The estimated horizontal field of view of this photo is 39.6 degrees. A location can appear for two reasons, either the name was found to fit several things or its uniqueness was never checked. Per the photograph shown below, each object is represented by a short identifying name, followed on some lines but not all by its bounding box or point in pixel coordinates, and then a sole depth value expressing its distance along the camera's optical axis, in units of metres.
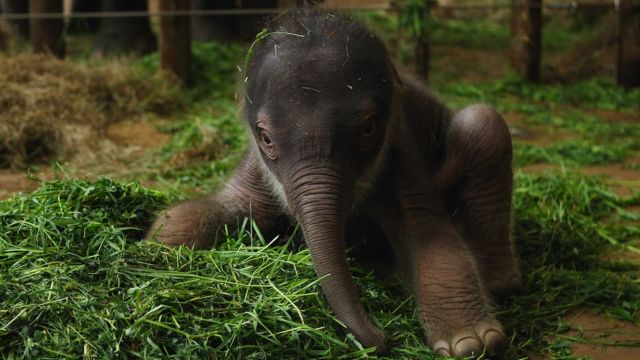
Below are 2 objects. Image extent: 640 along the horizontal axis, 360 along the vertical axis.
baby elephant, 3.96
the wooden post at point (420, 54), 10.77
